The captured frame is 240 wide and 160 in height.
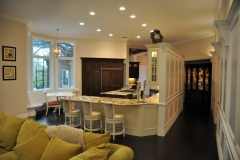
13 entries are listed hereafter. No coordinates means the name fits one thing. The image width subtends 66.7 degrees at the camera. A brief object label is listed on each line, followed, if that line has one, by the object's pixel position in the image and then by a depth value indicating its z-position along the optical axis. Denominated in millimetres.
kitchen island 4801
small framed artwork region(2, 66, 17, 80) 5816
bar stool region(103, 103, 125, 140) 4500
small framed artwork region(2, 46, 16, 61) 5770
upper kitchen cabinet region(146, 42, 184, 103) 4840
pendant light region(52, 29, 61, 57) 7109
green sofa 1949
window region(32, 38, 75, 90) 7953
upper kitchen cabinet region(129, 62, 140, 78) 12930
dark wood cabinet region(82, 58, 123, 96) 8992
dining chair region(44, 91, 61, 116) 7244
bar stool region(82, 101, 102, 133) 4793
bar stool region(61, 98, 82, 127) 5067
